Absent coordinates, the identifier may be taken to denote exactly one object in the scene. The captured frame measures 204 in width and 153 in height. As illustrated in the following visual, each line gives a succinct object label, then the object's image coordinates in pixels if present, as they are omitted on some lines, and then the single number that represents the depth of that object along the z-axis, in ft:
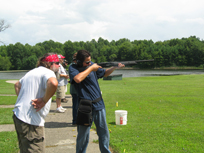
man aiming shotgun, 12.01
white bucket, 21.03
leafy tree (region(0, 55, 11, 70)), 348.79
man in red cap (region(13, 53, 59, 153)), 10.04
